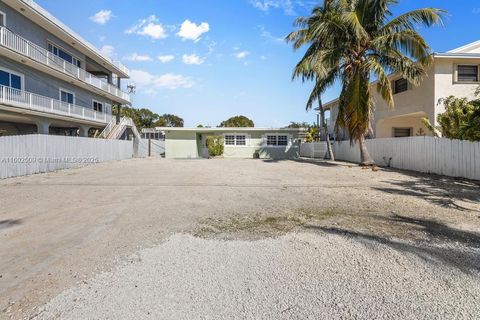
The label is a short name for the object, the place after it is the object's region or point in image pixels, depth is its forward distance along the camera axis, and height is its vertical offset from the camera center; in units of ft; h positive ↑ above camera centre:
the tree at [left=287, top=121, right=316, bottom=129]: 136.53 +13.05
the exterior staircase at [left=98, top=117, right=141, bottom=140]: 84.89 +7.76
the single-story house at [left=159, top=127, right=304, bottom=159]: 95.61 +3.35
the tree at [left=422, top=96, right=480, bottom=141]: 32.14 +3.87
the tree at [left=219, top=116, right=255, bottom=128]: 214.77 +22.74
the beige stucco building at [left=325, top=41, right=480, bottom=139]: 51.85 +11.85
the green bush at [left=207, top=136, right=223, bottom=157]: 92.17 +1.94
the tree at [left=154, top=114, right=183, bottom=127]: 226.58 +25.81
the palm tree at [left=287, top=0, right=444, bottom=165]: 46.34 +16.43
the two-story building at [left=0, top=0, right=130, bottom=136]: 54.90 +18.05
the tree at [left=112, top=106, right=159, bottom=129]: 191.68 +25.16
